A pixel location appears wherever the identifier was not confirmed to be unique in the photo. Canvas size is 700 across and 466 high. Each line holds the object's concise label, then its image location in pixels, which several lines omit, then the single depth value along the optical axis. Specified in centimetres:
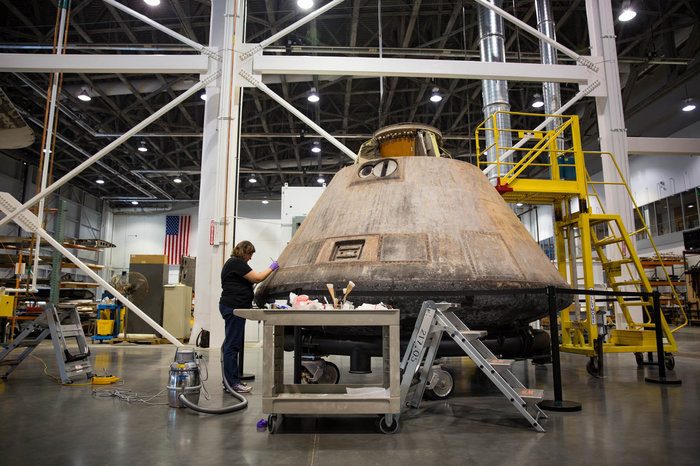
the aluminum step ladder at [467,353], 353
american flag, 2795
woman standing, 477
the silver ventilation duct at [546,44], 1190
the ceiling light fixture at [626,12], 1182
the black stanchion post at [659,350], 554
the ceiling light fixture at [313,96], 1478
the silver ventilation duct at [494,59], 1112
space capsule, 456
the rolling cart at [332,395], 332
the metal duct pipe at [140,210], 3061
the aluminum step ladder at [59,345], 543
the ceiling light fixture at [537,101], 1523
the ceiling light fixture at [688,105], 1667
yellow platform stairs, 650
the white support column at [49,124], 866
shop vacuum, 418
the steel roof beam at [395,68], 910
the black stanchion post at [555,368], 412
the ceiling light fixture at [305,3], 1023
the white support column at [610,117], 961
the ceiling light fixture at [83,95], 1524
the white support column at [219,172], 870
